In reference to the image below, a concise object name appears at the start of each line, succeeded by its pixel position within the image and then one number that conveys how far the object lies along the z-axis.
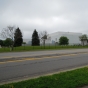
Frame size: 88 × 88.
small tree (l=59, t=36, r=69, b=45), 45.35
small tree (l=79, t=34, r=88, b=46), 47.02
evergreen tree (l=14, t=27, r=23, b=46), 36.58
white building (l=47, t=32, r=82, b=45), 60.66
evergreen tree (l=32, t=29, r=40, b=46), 43.16
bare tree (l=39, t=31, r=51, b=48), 36.89
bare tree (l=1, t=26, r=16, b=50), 22.94
